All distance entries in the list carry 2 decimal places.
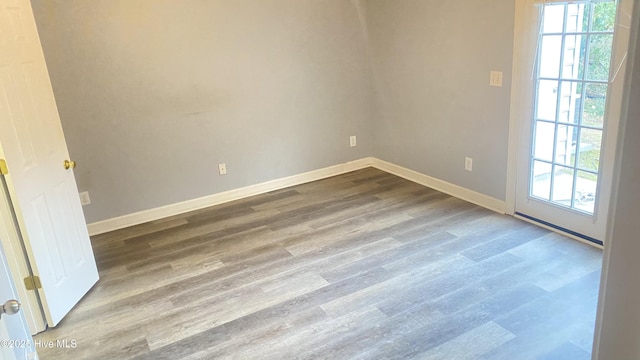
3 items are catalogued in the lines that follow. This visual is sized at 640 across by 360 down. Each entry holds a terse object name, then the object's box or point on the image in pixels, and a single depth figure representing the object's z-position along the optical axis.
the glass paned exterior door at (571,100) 2.94
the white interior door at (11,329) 1.09
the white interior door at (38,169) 2.42
